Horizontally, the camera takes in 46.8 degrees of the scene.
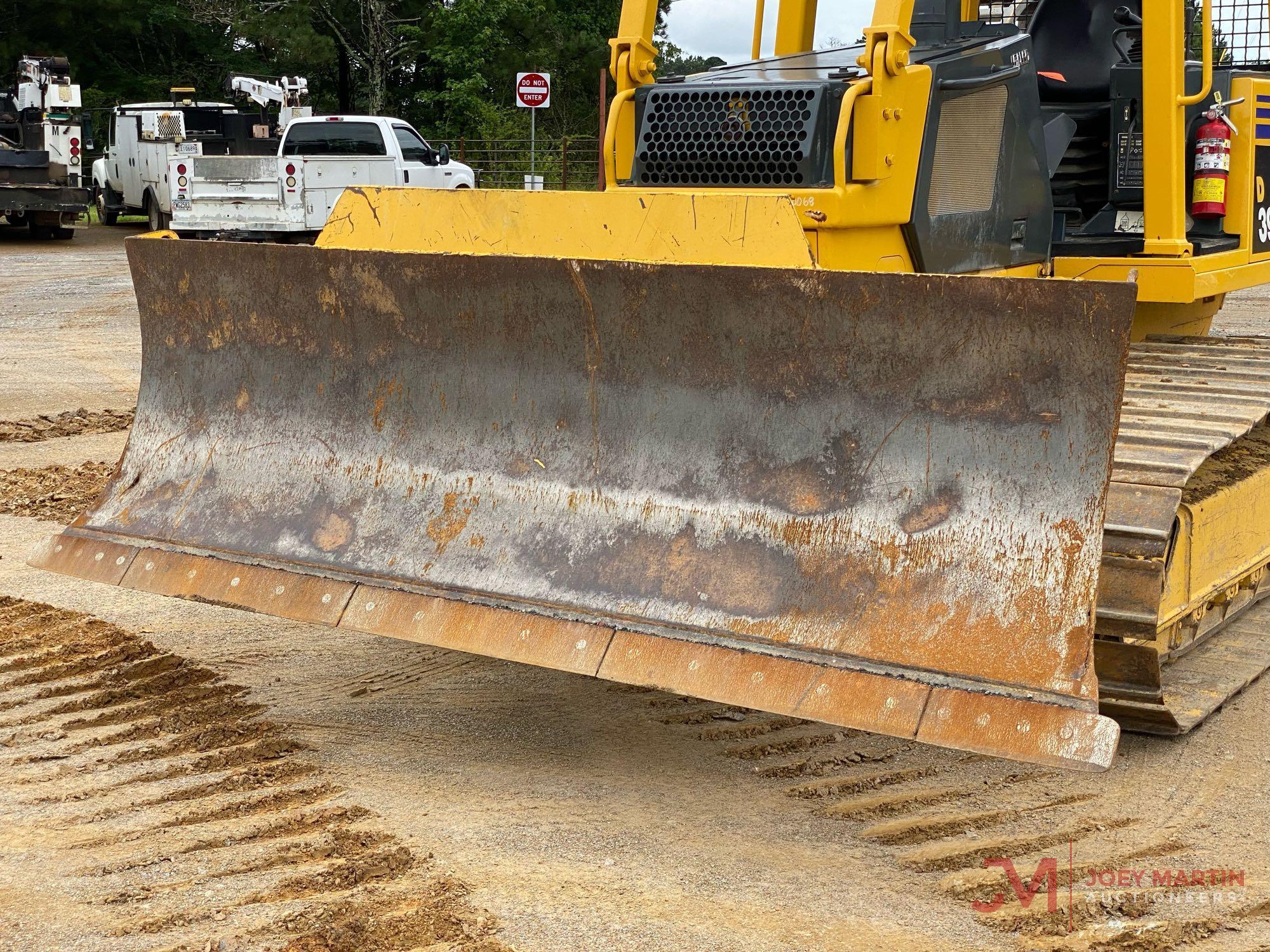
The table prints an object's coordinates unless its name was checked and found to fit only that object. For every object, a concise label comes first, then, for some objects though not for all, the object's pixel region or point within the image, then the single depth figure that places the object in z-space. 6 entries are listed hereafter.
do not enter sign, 19.58
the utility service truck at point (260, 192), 16.36
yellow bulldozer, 3.21
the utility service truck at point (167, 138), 21.28
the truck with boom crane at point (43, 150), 19.52
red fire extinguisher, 5.43
